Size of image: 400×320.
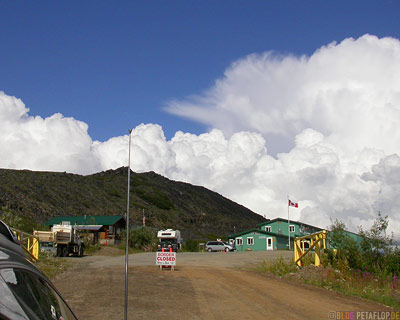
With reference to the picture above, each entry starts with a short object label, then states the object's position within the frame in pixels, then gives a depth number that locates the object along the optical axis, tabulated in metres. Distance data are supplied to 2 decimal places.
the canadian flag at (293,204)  59.76
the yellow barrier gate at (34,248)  23.40
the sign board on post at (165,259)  21.91
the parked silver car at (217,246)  58.12
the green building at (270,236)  68.44
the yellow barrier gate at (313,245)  21.28
